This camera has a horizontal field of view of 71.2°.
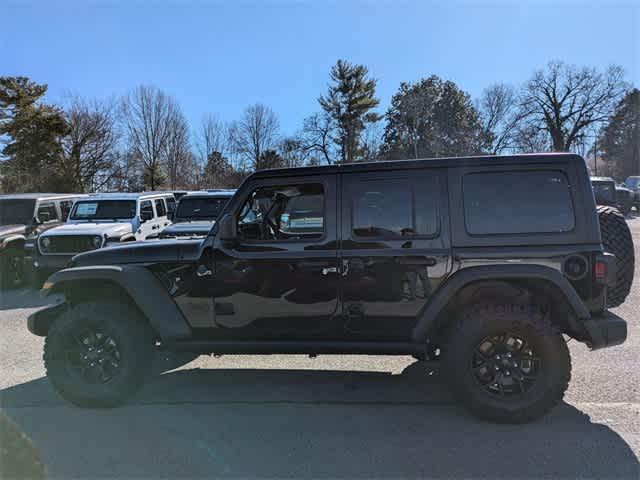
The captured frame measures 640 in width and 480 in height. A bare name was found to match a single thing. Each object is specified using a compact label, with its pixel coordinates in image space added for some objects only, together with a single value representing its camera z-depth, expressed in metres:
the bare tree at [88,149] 30.64
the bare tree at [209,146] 38.85
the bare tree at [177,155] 35.31
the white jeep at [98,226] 8.43
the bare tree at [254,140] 39.59
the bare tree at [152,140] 34.00
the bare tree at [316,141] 40.66
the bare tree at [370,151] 43.44
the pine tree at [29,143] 29.17
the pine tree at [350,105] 42.41
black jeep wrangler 3.41
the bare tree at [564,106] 43.22
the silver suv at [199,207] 9.73
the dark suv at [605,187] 14.04
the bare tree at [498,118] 45.25
